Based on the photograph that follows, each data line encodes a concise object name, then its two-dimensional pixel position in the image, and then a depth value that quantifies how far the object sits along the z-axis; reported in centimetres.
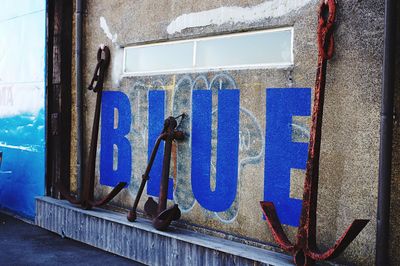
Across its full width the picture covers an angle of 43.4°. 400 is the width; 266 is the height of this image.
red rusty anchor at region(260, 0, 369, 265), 365
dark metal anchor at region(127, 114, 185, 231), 481
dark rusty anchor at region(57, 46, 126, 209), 593
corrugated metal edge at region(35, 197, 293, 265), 424
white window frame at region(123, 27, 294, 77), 427
